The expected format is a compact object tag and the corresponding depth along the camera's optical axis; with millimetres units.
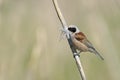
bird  6523
